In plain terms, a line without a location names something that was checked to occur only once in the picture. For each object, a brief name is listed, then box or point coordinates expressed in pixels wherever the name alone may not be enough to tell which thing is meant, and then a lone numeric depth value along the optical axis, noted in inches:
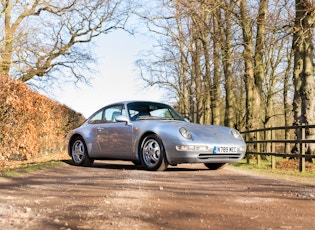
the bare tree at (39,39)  800.3
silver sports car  317.7
